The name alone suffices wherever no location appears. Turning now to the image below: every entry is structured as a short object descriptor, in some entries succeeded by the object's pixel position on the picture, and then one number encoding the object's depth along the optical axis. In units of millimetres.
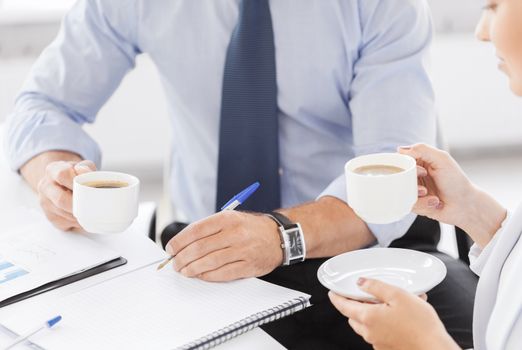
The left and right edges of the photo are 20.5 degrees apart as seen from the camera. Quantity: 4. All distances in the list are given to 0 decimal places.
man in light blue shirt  1994
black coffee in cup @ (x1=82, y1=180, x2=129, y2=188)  1842
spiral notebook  1629
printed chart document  1762
